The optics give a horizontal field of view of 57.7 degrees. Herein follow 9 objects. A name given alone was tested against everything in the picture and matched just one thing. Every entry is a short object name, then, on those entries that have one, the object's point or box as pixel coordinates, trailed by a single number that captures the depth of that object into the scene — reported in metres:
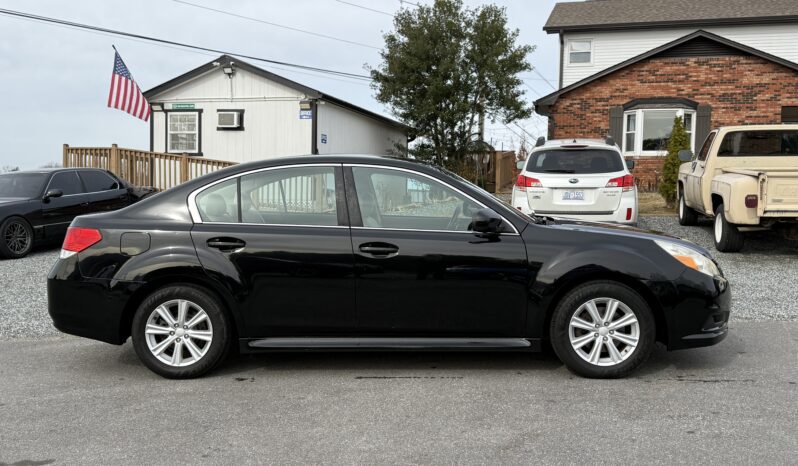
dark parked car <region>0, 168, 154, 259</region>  11.85
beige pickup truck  9.88
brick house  20.98
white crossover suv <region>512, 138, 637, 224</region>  9.88
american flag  19.53
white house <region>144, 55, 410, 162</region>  20.50
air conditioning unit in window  21.11
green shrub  16.07
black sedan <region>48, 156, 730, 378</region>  4.98
